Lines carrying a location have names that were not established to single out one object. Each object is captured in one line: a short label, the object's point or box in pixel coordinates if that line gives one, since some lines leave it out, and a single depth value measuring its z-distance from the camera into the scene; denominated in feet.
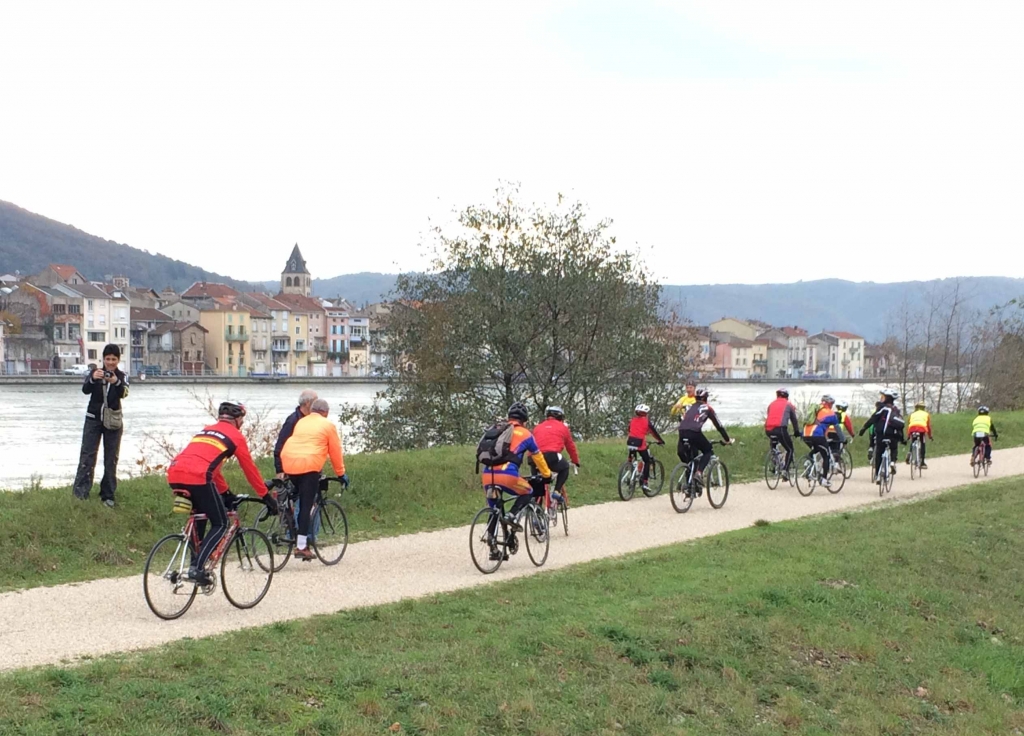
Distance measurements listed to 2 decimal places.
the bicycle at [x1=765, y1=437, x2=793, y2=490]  69.72
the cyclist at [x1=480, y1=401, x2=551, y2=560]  38.86
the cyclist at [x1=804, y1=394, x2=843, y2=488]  67.77
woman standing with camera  41.73
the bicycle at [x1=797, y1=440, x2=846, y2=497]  67.62
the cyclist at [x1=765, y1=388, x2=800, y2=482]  67.36
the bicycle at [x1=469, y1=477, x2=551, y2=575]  38.96
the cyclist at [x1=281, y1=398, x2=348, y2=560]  37.70
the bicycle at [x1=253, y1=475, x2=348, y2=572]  38.29
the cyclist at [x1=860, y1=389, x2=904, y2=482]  69.15
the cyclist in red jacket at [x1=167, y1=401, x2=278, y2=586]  30.17
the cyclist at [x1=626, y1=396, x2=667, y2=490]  58.65
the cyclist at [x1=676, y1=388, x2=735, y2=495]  56.80
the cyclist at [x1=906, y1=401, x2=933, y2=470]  77.00
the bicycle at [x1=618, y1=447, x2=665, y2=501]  61.21
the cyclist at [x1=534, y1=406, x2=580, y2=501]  47.91
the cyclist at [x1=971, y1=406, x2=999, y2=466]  80.64
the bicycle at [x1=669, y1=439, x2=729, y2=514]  57.16
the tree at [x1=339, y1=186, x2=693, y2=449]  109.29
